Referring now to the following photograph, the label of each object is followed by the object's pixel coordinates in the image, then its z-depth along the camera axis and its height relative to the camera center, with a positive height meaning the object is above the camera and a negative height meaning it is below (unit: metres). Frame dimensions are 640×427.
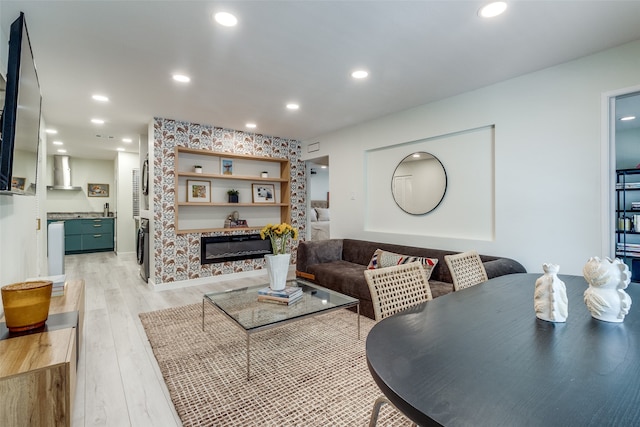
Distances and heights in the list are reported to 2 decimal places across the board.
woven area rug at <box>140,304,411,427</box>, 1.71 -1.14
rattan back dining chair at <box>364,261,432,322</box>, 1.50 -0.40
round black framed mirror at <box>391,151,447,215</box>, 3.73 +0.37
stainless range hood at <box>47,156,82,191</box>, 7.43 +0.94
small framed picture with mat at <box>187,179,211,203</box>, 4.84 +0.33
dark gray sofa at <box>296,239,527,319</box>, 2.91 -0.69
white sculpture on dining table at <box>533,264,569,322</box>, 1.16 -0.34
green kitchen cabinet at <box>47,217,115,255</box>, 7.40 -0.59
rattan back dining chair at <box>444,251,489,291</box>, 1.90 -0.38
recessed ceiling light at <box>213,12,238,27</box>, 1.99 +1.30
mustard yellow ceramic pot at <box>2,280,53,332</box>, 1.57 -0.50
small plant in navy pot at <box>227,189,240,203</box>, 5.16 +0.27
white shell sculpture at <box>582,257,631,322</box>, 1.14 -0.30
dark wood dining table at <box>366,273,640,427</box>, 0.65 -0.43
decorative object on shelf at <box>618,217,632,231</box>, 3.37 -0.14
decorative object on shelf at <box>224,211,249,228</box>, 5.18 -0.18
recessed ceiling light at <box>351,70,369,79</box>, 2.87 +1.32
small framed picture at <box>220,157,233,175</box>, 5.12 +0.77
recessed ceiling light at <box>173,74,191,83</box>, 2.90 +1.31
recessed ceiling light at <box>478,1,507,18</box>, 1.90 +1.31
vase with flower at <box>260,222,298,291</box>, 2.73 -0.42
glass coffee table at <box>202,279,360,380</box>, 2.18 -0.79
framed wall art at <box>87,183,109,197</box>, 8.05 +0.58
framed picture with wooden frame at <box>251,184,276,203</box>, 5.51 +0.34
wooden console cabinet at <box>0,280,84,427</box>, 1.22 -0.72
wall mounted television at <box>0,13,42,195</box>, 1.54 +0.52
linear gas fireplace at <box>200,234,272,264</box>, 4.79 -0.61
